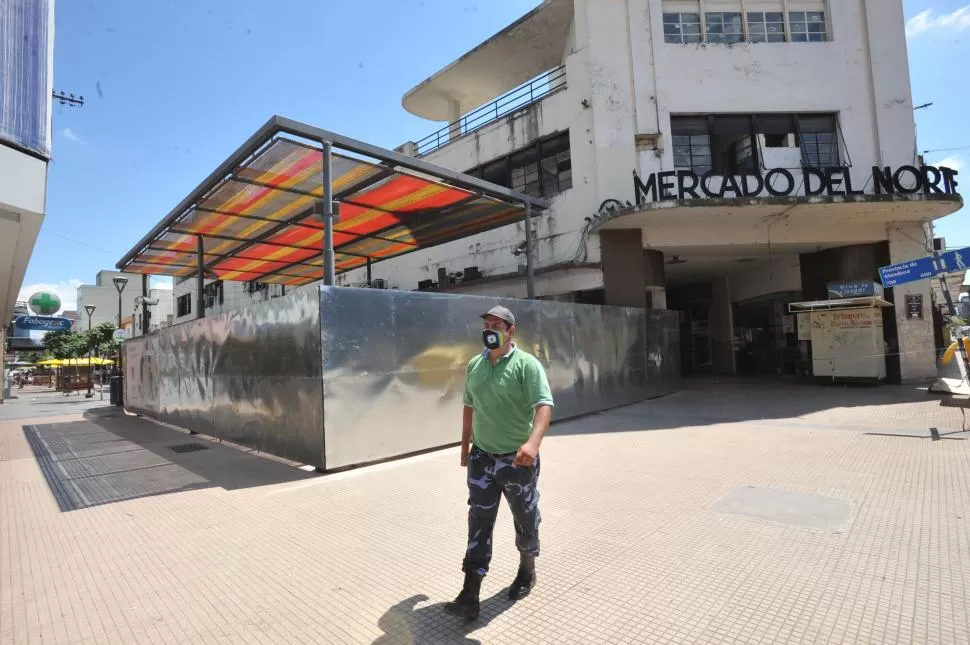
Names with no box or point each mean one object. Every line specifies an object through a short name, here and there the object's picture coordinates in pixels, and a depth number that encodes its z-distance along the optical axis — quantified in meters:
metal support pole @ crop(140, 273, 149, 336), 14.67
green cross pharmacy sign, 29.51
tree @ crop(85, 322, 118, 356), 34.12
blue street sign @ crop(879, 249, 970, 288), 7.30
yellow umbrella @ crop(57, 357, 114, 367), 28.73
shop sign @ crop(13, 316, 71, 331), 27.45
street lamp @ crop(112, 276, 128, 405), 17.03
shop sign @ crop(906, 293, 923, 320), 14.04
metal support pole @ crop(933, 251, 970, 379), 7.49
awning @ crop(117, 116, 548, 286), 7.38
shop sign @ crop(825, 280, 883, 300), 12.92
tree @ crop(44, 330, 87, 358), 38.47
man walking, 2.79
